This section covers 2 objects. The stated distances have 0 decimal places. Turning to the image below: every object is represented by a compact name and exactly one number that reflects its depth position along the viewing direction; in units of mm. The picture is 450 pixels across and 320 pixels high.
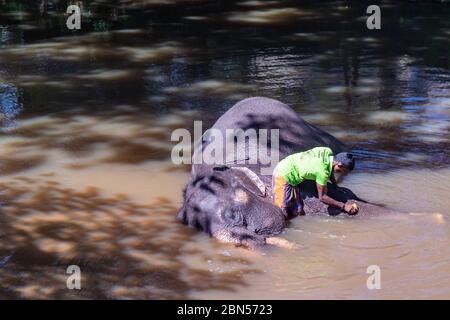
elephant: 12410
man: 12772
